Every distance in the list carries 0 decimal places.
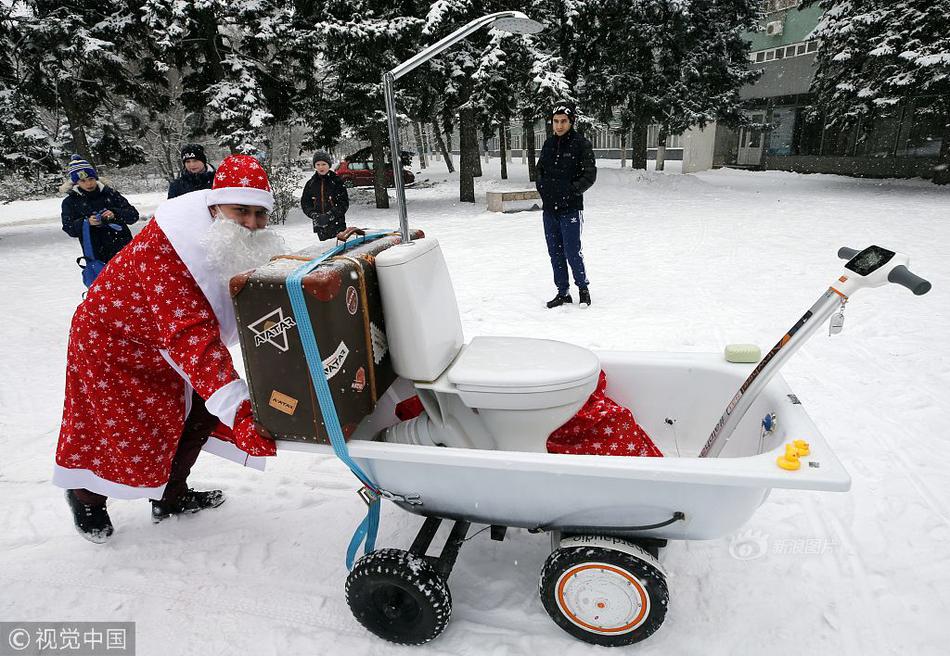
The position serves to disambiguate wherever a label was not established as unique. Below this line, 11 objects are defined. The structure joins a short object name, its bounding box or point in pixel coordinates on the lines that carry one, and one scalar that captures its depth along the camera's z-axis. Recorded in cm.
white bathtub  153
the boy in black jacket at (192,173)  528
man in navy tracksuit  475
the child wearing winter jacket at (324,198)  714
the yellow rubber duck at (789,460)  148
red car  1725
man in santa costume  178
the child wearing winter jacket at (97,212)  488
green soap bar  218
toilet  192
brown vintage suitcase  162
